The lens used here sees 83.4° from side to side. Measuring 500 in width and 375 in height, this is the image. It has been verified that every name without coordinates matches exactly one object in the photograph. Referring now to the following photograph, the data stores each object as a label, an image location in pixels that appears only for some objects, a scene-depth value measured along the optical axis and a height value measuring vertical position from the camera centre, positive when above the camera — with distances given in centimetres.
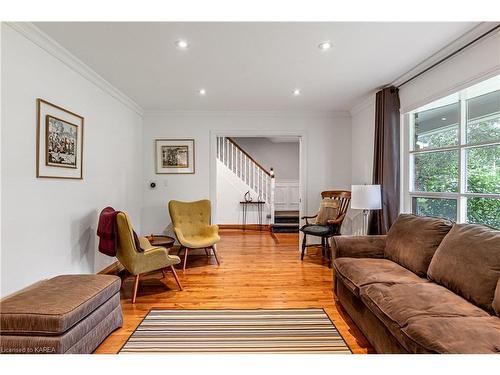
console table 716 -55
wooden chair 420 -62
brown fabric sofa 137 -69
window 241 +30
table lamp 346 -14
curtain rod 217 +121
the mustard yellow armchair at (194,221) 427 -54
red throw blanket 288 -49
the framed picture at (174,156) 480 +52
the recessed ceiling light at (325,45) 243 +126
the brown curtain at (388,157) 341 +37
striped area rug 206 -119
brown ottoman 166 -82
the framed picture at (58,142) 239 +41
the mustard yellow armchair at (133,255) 280 -71
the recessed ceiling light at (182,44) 241 +125
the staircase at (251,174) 721 +33
